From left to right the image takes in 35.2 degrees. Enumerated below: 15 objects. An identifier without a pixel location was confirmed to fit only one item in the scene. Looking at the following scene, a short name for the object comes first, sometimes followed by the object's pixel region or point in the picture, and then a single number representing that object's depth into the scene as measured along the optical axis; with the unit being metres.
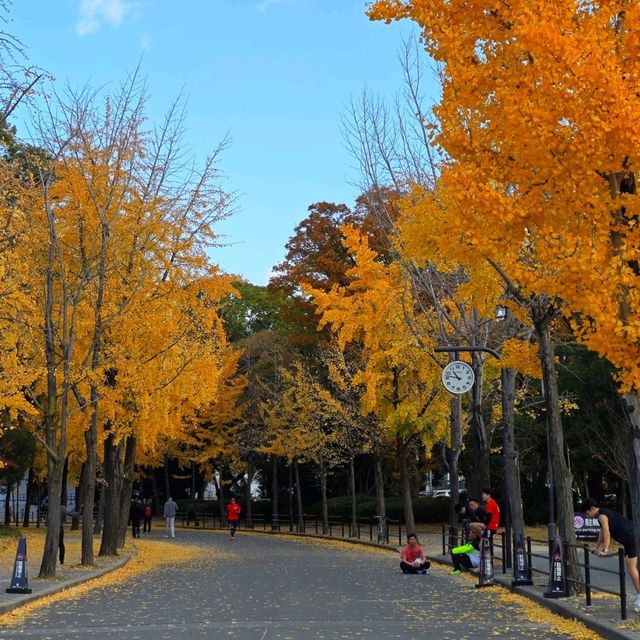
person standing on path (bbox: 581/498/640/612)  13.74
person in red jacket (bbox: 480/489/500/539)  20.42
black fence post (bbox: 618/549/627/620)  12.38
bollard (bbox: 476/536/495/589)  19.20
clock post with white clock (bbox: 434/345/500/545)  23.55
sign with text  28.84
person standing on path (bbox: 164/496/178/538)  45.34
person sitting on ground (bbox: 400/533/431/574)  22.84
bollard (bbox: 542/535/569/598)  15.52
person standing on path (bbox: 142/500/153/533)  51.72
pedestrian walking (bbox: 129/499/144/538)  46.66
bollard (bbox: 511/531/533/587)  18.05
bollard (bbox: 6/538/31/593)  17.20
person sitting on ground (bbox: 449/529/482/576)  21.77
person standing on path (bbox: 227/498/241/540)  44.03
